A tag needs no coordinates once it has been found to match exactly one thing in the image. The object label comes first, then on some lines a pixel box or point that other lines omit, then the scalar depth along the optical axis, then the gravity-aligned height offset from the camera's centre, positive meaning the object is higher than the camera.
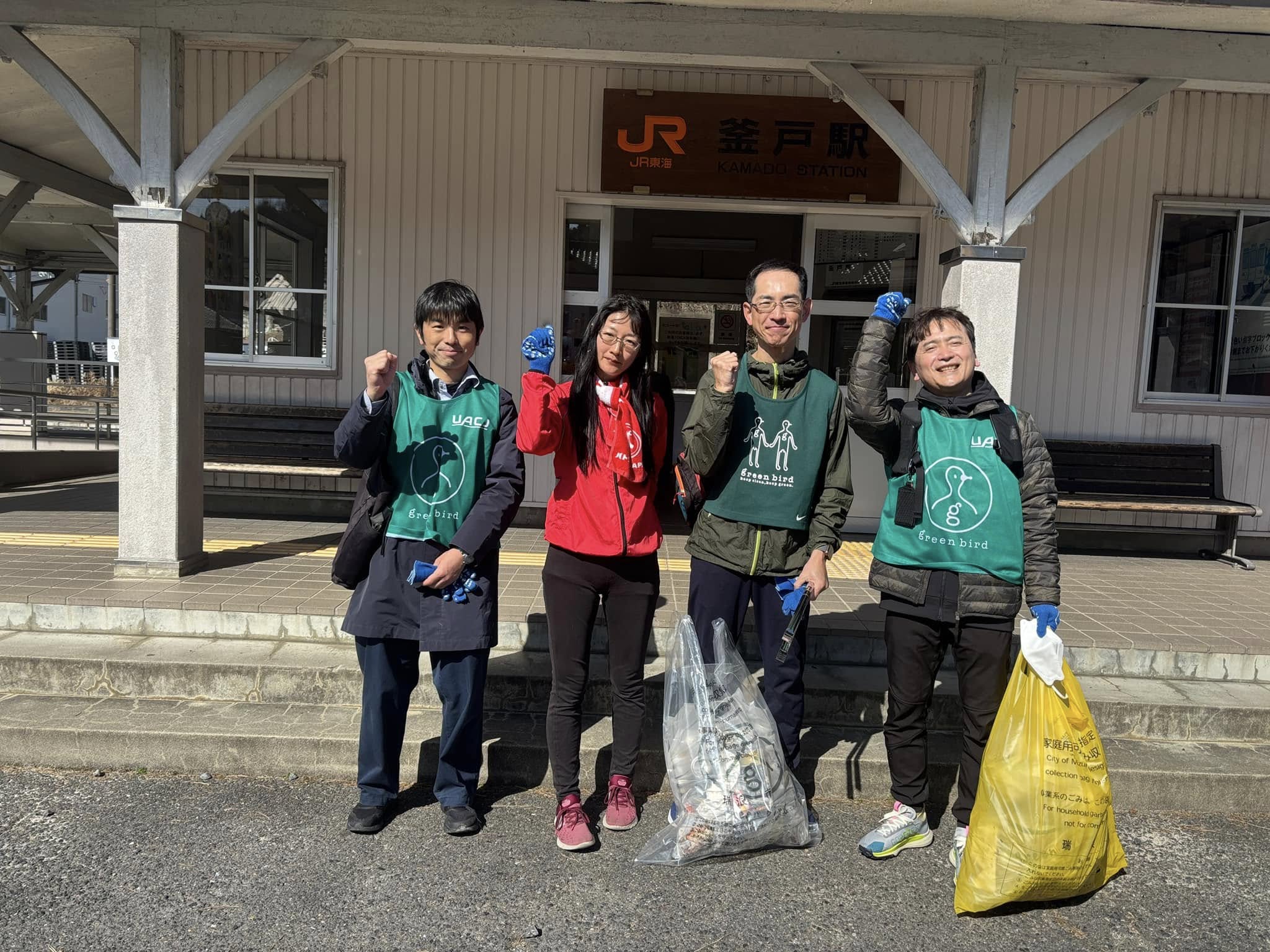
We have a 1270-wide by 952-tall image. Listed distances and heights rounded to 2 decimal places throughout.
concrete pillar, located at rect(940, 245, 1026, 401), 4.54 +0.61
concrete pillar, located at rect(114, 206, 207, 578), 4.66 -0.01
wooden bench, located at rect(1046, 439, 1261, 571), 6.56 -0.38
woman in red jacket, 2.82 -0.38
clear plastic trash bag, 2.78 -1.14
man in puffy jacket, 2.79 -0.37
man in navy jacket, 2.87 -0.52
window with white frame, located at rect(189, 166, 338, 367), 6.92 +0.93
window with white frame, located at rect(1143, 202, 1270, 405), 6.83 +0.91
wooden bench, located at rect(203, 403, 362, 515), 6.66 -0.41
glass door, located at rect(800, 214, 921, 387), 6.86 +1.15
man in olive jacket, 2.81 -0.27
